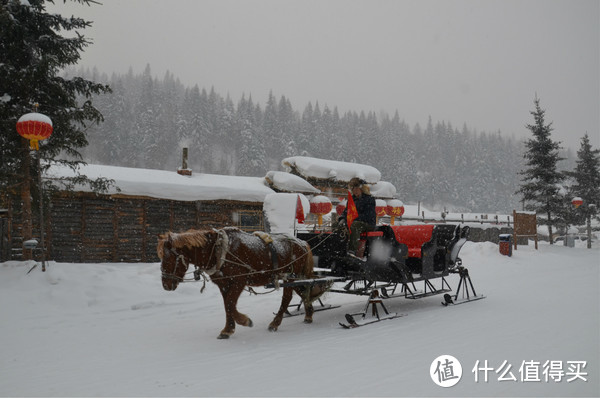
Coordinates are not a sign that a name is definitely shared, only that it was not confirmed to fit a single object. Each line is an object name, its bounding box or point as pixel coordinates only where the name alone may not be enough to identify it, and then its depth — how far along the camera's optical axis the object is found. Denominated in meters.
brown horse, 6.20
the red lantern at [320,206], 20.91
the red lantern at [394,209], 27.47
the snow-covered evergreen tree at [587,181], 28.12
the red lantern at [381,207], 26.22
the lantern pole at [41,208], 9.34
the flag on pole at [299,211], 16.59
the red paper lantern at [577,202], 25.20
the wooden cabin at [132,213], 15.06
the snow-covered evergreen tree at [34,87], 9.59
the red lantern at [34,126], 8.53
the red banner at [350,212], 8.02
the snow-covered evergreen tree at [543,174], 25.55
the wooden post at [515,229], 22.32
